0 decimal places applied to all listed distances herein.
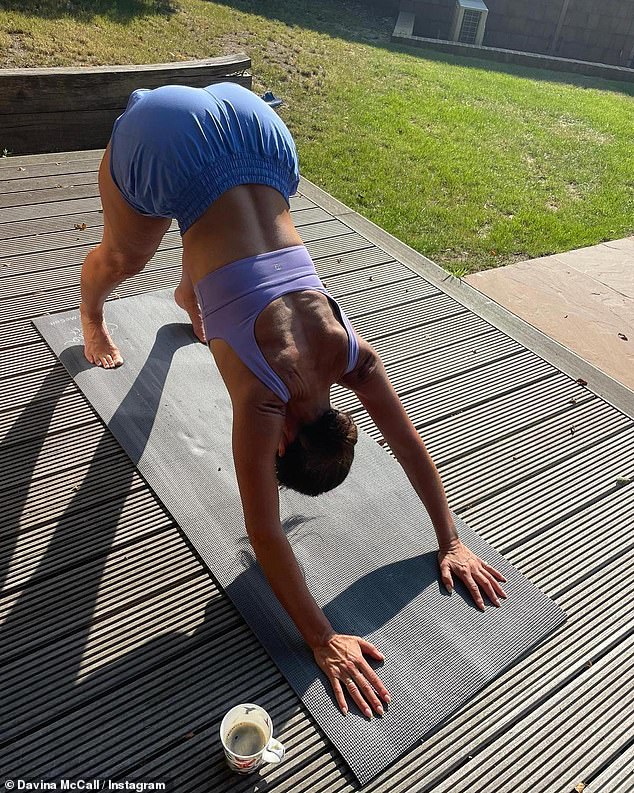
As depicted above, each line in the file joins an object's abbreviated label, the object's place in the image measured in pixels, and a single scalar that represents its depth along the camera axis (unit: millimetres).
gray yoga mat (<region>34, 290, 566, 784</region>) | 1854
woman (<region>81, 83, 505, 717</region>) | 1756
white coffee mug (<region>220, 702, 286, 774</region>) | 1600
